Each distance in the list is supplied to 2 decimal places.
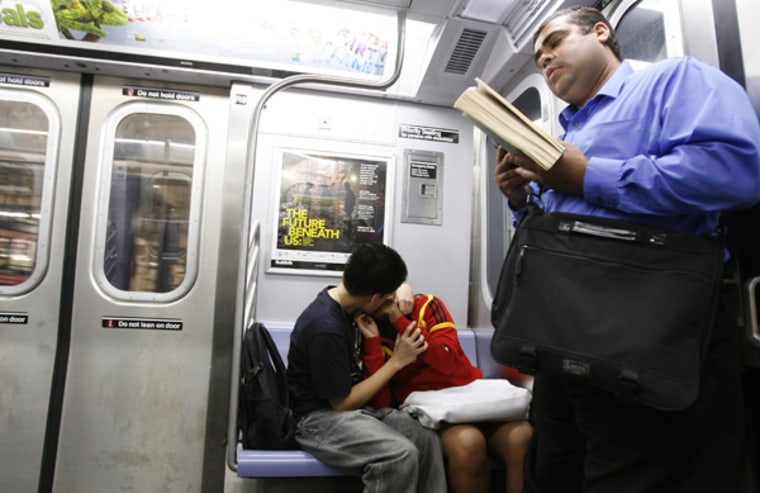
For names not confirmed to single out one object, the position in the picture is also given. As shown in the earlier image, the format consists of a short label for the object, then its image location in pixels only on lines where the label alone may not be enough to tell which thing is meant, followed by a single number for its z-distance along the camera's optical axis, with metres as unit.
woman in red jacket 1.91
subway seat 1.84
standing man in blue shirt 0.92
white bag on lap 1.98
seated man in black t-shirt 1.81
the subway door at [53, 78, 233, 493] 2.76
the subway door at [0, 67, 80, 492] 2.69
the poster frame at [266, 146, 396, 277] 2.96
